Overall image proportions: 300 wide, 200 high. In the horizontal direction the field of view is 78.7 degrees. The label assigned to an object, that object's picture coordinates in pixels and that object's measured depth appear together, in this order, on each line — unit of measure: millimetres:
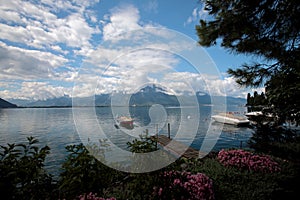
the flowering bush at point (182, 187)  3115
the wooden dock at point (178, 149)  10438
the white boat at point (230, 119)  33906
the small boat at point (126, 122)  34875
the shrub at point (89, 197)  2650
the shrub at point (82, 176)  2670
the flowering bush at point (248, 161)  5207
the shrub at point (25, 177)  2211
